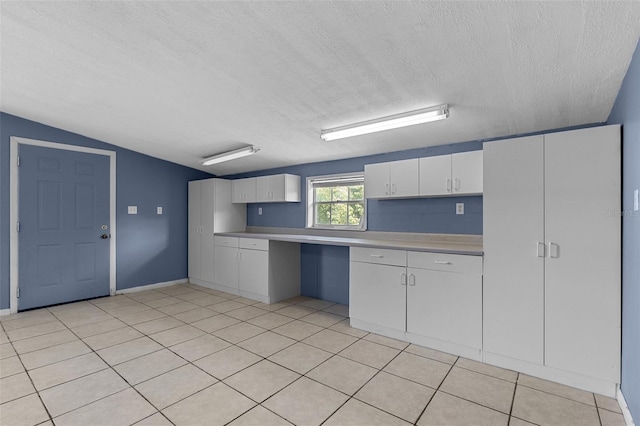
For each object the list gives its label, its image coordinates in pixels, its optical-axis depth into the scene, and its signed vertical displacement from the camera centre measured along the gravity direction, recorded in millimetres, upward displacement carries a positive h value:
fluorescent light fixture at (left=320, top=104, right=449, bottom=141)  2672 +869
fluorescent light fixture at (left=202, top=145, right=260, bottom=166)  4286 +854
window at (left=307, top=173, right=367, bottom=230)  4496 +164
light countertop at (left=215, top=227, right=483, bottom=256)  3014 -337
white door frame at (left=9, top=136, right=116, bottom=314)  4090 -94
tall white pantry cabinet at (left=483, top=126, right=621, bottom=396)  2221 -331
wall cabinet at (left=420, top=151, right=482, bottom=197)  3131 +408
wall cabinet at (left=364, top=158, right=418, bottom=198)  3523 +401
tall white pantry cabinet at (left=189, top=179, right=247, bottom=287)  5414 -132
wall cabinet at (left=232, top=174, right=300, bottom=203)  4883 +389
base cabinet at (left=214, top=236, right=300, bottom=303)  4562 -863
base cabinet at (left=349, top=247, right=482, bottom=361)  2770 -835
